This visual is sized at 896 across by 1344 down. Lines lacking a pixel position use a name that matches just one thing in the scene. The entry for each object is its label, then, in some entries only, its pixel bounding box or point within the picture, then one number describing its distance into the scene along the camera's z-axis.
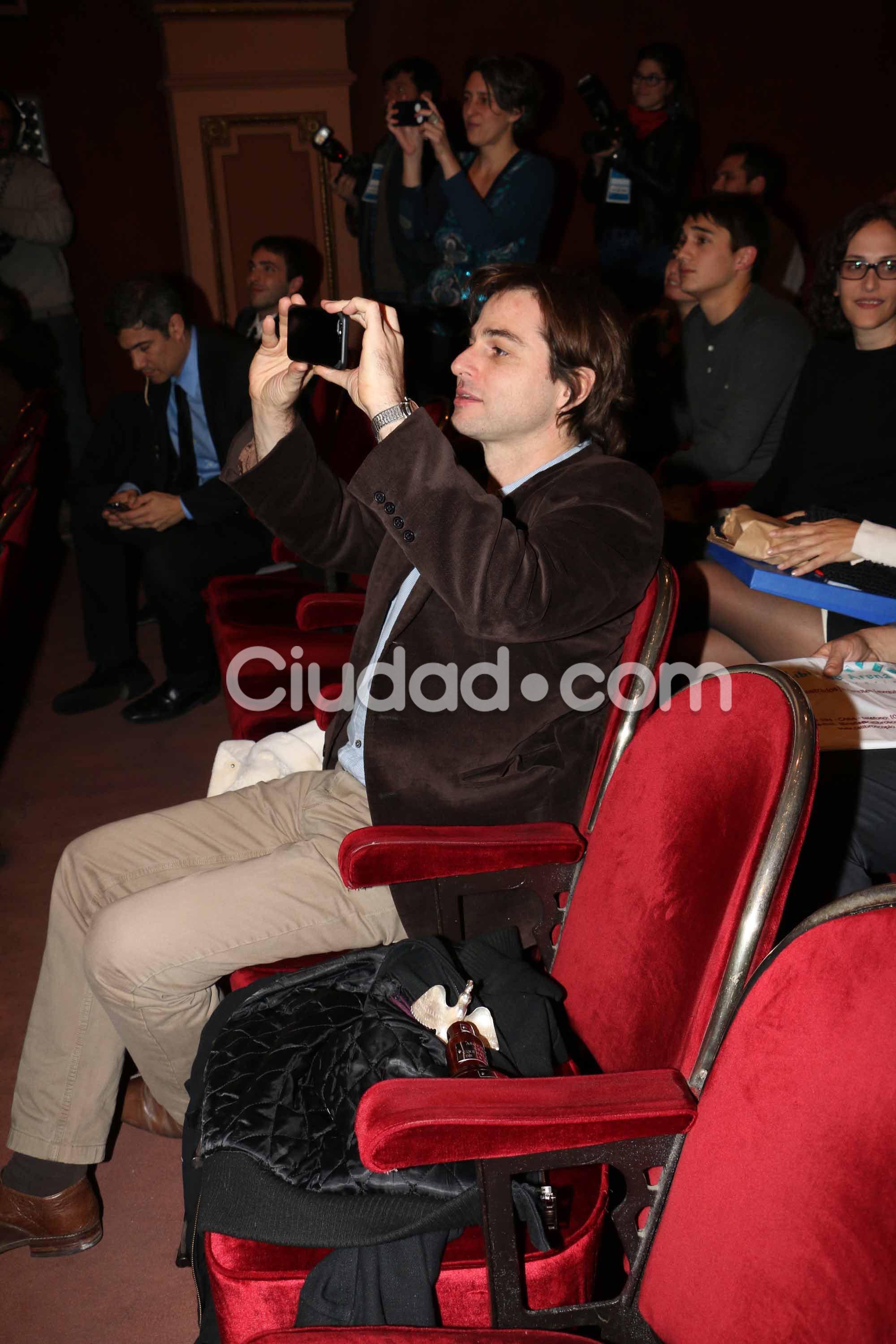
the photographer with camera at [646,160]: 3.46
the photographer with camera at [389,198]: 3.44
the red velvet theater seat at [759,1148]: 0.71
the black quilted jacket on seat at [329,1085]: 0.95
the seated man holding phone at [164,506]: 2.97
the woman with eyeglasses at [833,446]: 2.08
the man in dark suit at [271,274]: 3.64
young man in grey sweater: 2.74
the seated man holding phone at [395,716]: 1.17
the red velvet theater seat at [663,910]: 0.85
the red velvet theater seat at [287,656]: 2.00
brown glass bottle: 0.97
